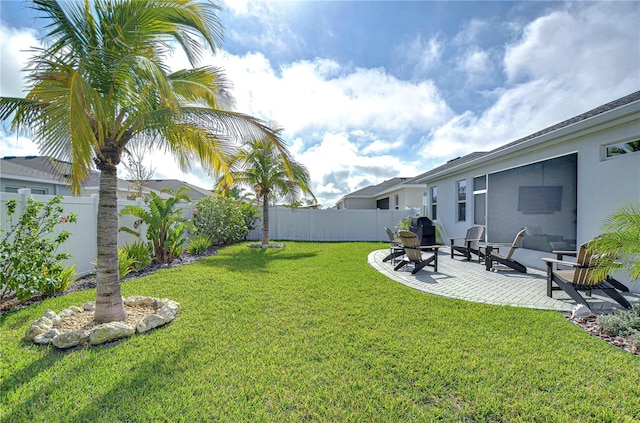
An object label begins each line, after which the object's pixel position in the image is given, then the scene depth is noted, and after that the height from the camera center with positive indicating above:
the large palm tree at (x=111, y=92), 3.12 +1.72
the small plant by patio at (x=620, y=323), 3.75 -1.51
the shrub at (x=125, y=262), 6.79 -1.37
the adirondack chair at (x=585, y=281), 4.66 -1.21
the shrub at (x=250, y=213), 15.44 -0.03
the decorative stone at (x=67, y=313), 4.29 -1.68
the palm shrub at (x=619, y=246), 3.83 -0.43
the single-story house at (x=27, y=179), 13.05 +1.58
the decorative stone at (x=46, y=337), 3.61 -1.74
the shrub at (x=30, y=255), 4.63 -0.81
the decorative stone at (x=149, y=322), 4.02 -1.73
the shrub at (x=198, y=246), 10.82 -1.39
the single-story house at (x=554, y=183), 5.48 +0.94
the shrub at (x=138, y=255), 7.83 -1.31
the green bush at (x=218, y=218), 12.85 -0.29
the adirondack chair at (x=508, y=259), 7.41 -1.22
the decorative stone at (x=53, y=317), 4.06 -1.67
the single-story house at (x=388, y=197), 20.42 +1.68
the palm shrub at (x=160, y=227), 8.26 -0.52
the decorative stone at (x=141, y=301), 4.96 -1.69
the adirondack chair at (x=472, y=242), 9.42 -0.98
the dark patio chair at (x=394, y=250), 9.00 -1.21
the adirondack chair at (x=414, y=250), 7.48 -1.02
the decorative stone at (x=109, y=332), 3.62 -1.70
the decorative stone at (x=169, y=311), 4.36 -1.70
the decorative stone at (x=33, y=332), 3.69 -1.71
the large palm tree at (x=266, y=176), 13.02 +1.86
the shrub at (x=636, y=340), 3.41 -1.60
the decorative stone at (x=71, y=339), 3.51 -1.72
